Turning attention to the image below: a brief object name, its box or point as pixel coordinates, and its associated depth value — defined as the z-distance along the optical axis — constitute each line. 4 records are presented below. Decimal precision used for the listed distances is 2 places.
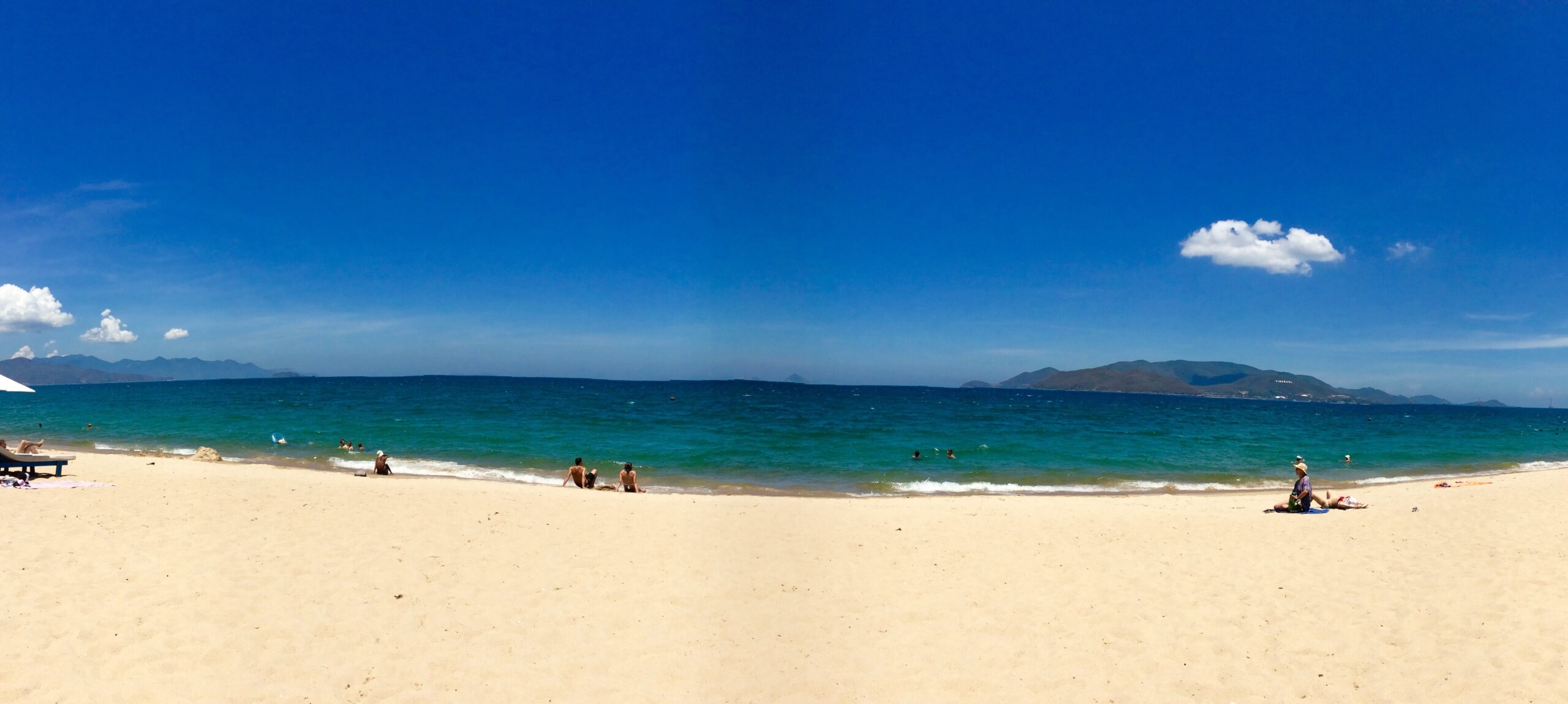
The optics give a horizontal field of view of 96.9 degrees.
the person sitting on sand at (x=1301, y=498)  13.97
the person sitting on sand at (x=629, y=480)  16.88
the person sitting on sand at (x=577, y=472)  17.19
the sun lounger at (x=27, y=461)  14.45
